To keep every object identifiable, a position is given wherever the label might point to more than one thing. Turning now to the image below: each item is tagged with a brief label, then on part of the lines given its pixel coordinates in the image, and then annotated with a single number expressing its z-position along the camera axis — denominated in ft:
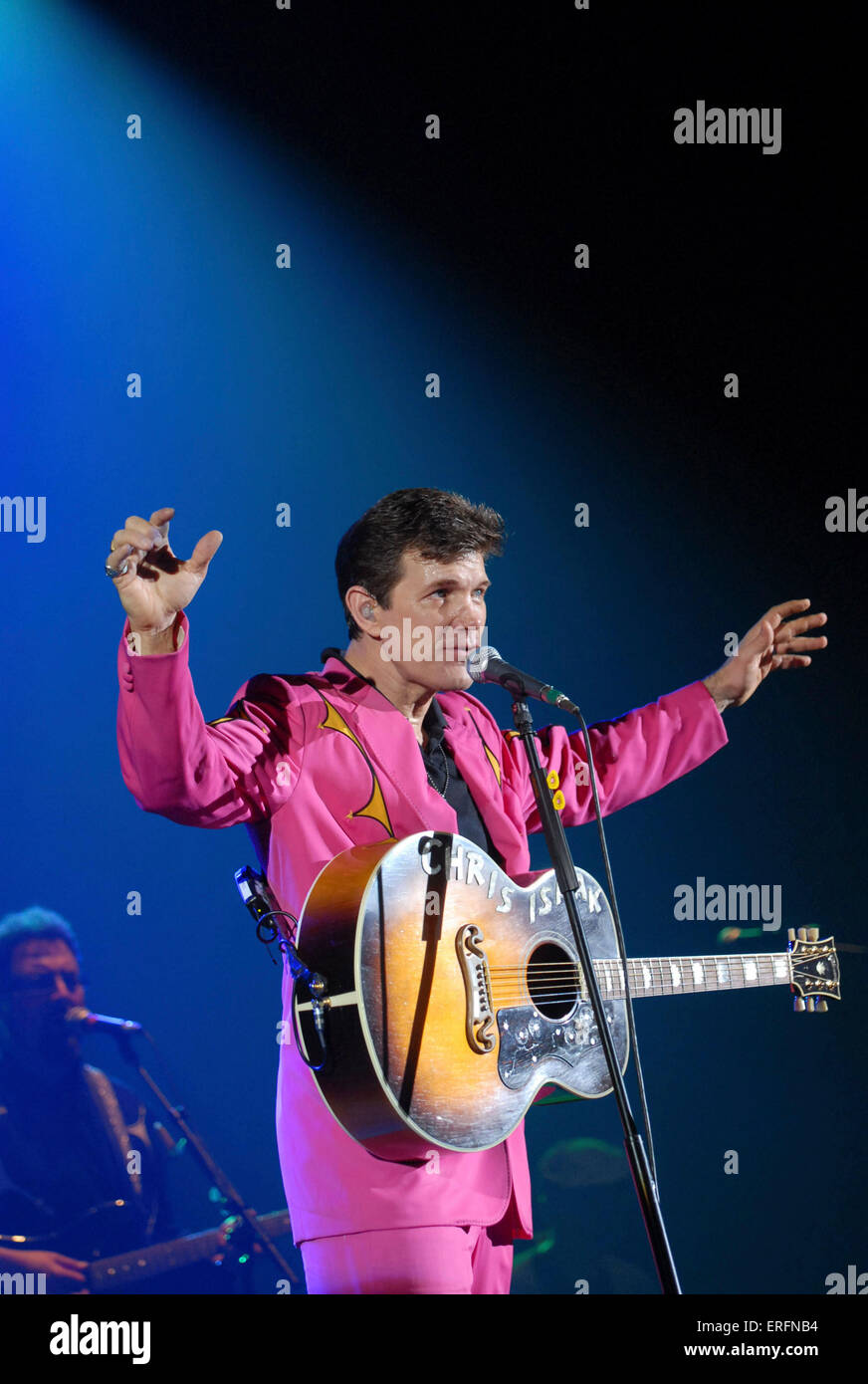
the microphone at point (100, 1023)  21.68
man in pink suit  13.57
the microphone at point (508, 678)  14.52
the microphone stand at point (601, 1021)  12.81
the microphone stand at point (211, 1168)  21.90
